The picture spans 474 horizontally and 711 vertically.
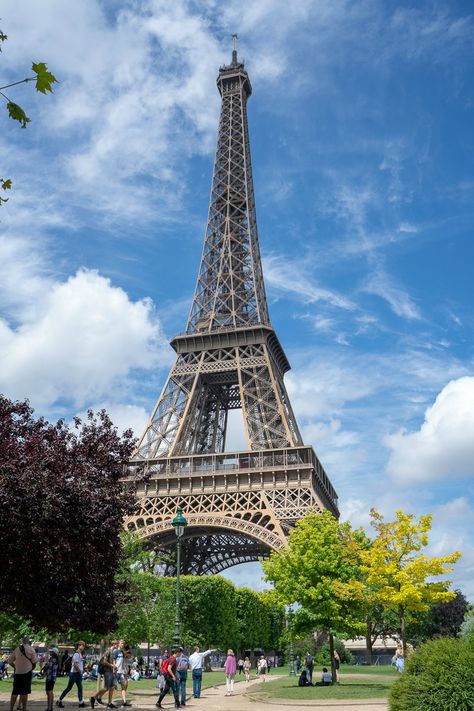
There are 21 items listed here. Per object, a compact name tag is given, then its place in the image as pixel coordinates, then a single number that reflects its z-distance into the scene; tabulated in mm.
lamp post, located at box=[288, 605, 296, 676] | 32844
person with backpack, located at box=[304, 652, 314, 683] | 33656
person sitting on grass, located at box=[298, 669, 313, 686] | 31000
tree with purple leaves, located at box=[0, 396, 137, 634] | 15500
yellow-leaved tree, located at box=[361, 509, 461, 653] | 28219
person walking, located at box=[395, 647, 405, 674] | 30312
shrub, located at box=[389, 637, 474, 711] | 12797
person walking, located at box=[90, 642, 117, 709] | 20172
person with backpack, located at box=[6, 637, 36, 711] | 15969
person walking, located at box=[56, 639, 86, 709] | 21109
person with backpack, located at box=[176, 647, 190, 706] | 21859
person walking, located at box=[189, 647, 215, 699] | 27248
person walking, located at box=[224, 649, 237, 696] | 29109
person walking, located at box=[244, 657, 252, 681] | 40531
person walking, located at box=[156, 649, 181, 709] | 21222
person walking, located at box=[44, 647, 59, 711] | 18416
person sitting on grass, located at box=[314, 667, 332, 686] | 31761
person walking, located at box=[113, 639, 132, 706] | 22481
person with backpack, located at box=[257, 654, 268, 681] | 44722
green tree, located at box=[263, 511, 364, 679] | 31781
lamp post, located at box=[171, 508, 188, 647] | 24547
